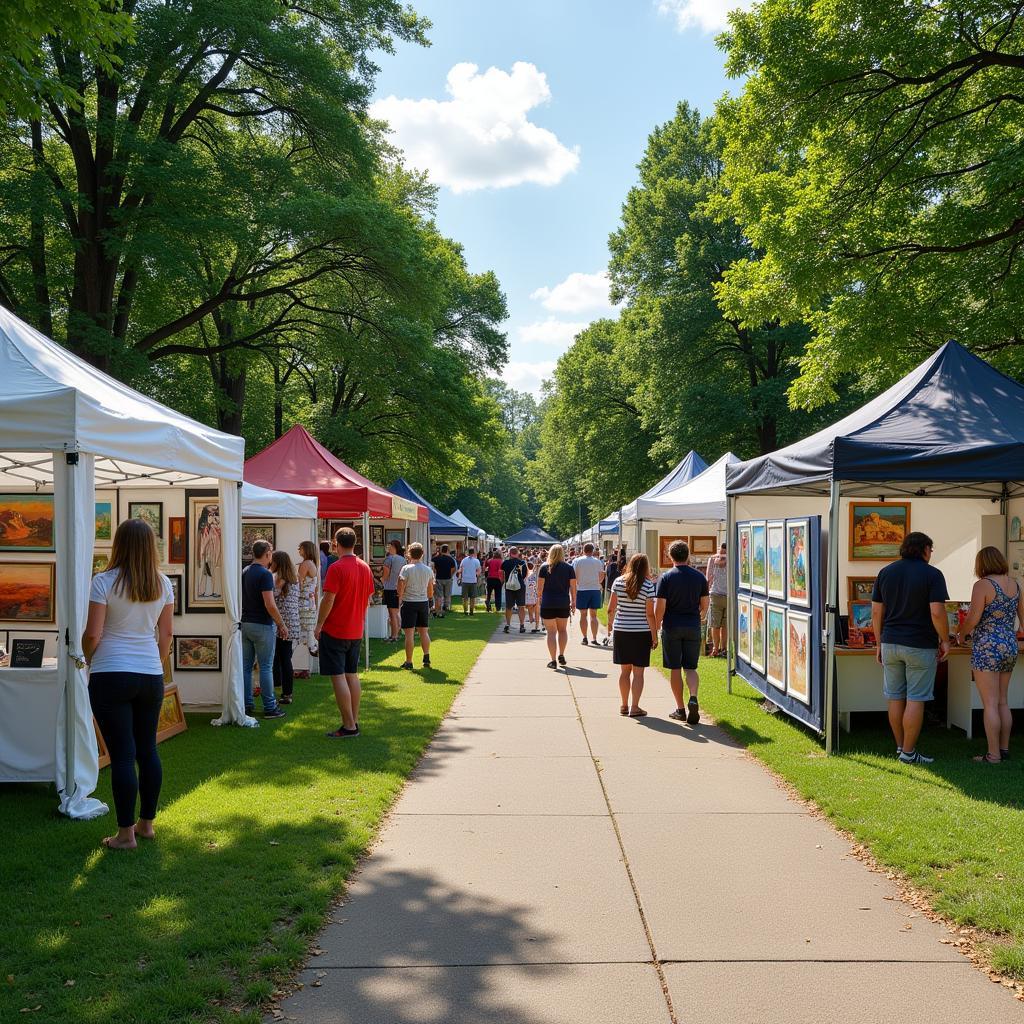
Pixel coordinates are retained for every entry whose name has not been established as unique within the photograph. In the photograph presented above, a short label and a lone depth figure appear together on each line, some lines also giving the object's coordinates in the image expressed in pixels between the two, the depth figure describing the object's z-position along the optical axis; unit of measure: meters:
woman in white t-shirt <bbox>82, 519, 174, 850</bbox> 5.29
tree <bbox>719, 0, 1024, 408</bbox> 13.02
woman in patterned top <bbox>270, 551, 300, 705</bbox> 10.59
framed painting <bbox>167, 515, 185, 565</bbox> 10.02
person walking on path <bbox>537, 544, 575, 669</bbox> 13.84
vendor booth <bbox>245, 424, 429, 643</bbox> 14.50
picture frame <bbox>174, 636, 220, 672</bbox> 9.84
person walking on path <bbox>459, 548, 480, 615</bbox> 26.02
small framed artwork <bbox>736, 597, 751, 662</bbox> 11.07
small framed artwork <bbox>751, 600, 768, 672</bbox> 10.27
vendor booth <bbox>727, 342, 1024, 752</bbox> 7.63
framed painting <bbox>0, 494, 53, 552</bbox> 7.79
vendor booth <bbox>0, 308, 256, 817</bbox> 6.13
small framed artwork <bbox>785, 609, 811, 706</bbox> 8.52
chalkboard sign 6.77
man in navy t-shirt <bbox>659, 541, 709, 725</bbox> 9.58
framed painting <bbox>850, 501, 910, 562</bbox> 10.36
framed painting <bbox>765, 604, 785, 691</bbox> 9.40
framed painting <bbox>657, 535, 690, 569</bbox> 22.83
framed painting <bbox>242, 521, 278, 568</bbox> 12.47
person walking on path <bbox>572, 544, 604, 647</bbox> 17.06
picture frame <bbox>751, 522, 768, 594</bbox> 10.24
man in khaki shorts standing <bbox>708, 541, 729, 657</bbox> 14.90
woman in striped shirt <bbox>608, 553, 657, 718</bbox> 9.73
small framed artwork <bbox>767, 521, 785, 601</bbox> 9.45
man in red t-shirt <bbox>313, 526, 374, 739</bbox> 8.58
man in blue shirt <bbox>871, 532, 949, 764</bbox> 7.42
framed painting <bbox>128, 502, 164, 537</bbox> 10.02
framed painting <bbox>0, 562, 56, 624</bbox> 7.73
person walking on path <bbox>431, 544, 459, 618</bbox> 25.16
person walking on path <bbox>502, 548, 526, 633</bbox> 21.41
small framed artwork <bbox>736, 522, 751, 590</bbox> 11.09
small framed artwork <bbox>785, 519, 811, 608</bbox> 8.61
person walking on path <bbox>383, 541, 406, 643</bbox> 16.83
